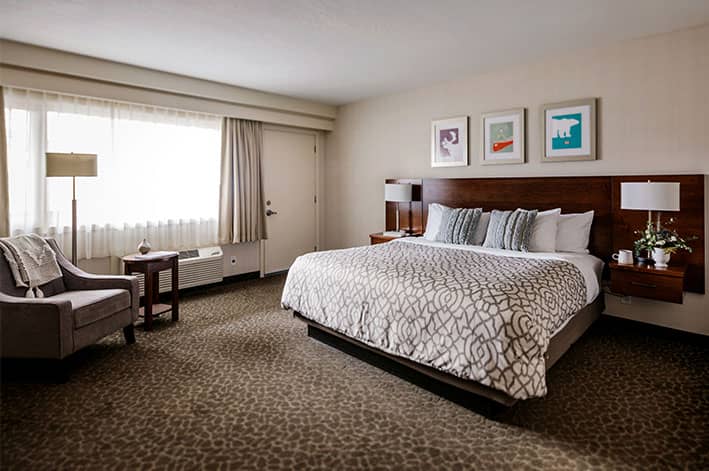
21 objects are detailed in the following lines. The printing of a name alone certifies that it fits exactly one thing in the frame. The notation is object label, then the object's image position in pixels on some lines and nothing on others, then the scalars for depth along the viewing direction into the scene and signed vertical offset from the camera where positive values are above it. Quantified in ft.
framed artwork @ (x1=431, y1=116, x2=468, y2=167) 16.58 +3.48
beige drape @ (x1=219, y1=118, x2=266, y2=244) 18.31 +2.02
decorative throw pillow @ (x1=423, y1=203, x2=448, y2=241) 15.71 +0.21
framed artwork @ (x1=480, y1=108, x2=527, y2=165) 14.96 +3.31
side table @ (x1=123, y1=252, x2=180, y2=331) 12.78 -1.34
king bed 7.50 -1.64
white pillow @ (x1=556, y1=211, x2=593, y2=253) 12.94 -0.25
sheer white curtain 13.15 +2.05
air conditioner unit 16.19 -1.71
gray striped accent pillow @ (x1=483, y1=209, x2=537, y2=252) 12.83 -0.14
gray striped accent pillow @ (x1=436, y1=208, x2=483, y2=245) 14.33 +0.00
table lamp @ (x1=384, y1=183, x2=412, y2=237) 17.56 +1.43
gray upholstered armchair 9.12 -1.98
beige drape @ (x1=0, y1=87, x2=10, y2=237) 12.51 +1.63
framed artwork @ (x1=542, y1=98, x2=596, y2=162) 13.29 +3.17
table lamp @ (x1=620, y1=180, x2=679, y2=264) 10.85 +0.78
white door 20.67 +1.66
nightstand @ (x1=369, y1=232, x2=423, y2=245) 17.47 -0.49
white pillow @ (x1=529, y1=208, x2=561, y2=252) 12.76 -0.24
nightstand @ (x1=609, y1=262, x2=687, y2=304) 10.70 -1.54
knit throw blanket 10.30 -0.84
